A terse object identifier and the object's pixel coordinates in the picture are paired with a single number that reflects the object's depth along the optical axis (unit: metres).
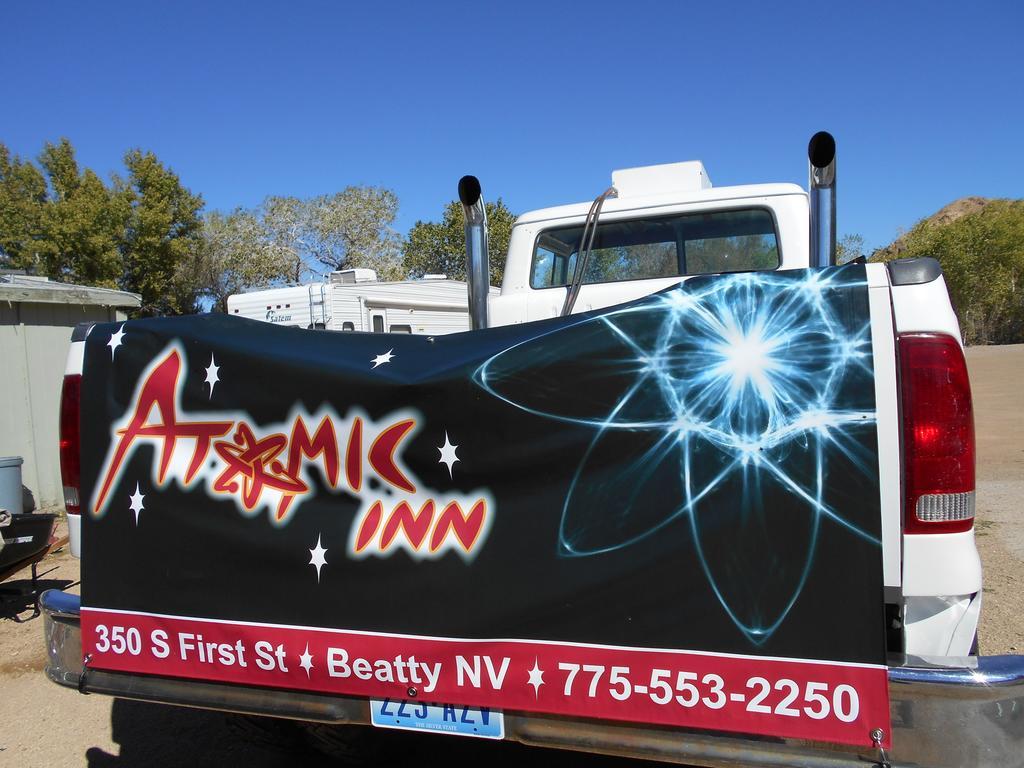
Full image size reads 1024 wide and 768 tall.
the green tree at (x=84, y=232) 26.53
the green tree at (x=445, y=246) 33.25
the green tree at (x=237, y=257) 33.44
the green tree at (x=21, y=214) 27.34
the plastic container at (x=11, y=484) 6.05
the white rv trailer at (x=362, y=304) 11.67
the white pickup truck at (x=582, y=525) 1.83
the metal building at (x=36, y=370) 7.69
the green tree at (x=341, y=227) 35.12
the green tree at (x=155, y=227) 28.55
